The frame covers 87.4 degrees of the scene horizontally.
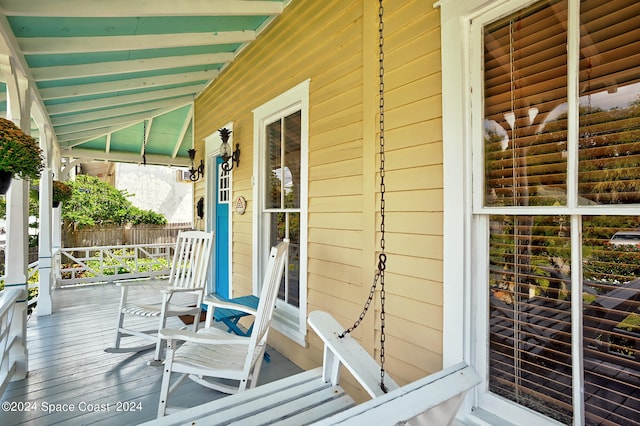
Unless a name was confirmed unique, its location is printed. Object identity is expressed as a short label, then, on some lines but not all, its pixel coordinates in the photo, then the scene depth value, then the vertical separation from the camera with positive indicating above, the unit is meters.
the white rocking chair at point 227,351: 1.84 -0.84
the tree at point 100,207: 9.99 +0.21
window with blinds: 1.06 +0.02
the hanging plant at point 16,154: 1.67 +0.31
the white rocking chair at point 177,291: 2.76 -0.71
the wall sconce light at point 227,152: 3.72 +0.69
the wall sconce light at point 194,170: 4.88 +0.63
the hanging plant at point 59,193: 4.54 +0.29
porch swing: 0.89 -0.62
